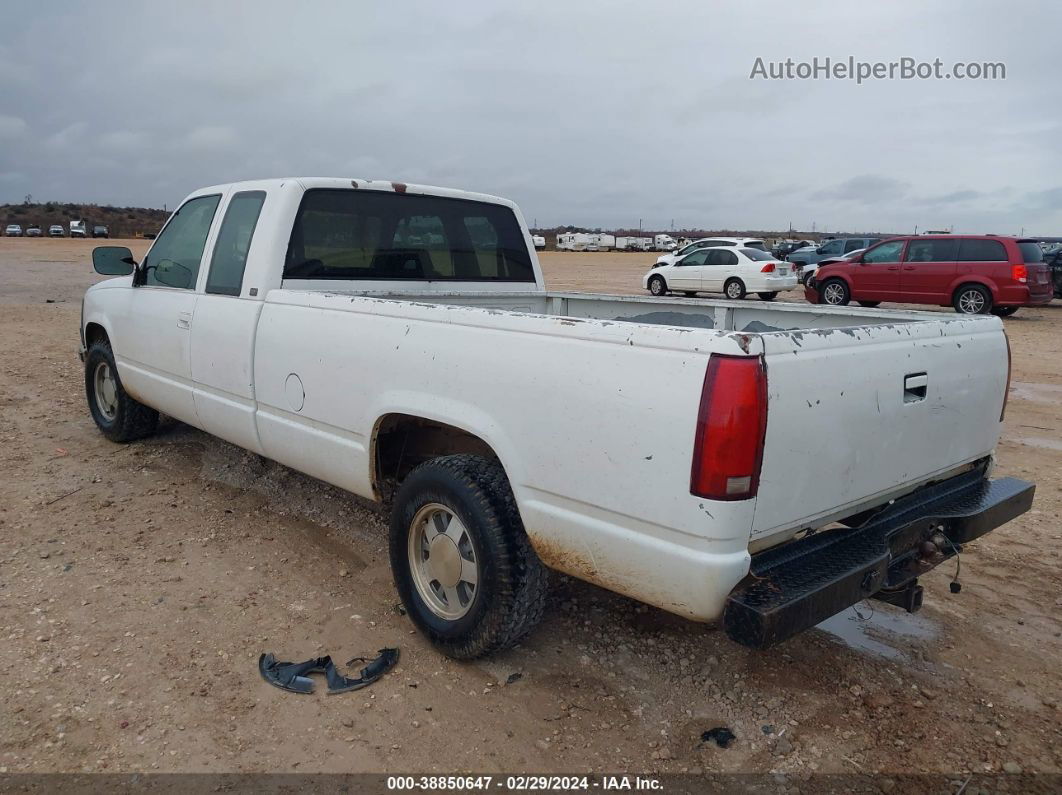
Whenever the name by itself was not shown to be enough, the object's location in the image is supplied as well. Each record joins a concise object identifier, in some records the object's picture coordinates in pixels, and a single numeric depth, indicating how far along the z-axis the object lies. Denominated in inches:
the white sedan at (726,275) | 847.3
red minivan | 623.2
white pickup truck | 93.0
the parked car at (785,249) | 1589.3
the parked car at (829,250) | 1121.4
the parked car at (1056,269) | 785.6
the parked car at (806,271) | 1059.9
